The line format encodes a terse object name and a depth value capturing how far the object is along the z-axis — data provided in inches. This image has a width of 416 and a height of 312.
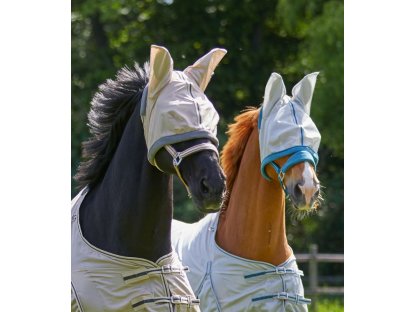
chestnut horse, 430.1
